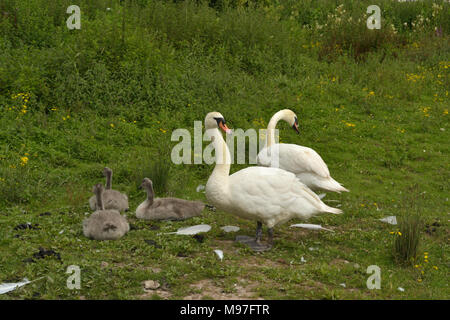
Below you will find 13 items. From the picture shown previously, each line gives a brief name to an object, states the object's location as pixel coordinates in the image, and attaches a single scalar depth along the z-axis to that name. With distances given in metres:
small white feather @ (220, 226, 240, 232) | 8.54
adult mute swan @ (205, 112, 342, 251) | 7.52
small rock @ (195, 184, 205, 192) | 10.63
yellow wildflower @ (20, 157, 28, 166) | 10.33
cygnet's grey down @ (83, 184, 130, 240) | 7.72
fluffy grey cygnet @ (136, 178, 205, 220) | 8.80
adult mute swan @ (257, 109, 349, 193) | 9.71
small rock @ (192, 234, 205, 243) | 7.83
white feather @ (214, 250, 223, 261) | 7.25
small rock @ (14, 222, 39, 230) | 8.11
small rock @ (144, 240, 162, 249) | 7.57
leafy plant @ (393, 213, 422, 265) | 7.42
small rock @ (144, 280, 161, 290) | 6.37
